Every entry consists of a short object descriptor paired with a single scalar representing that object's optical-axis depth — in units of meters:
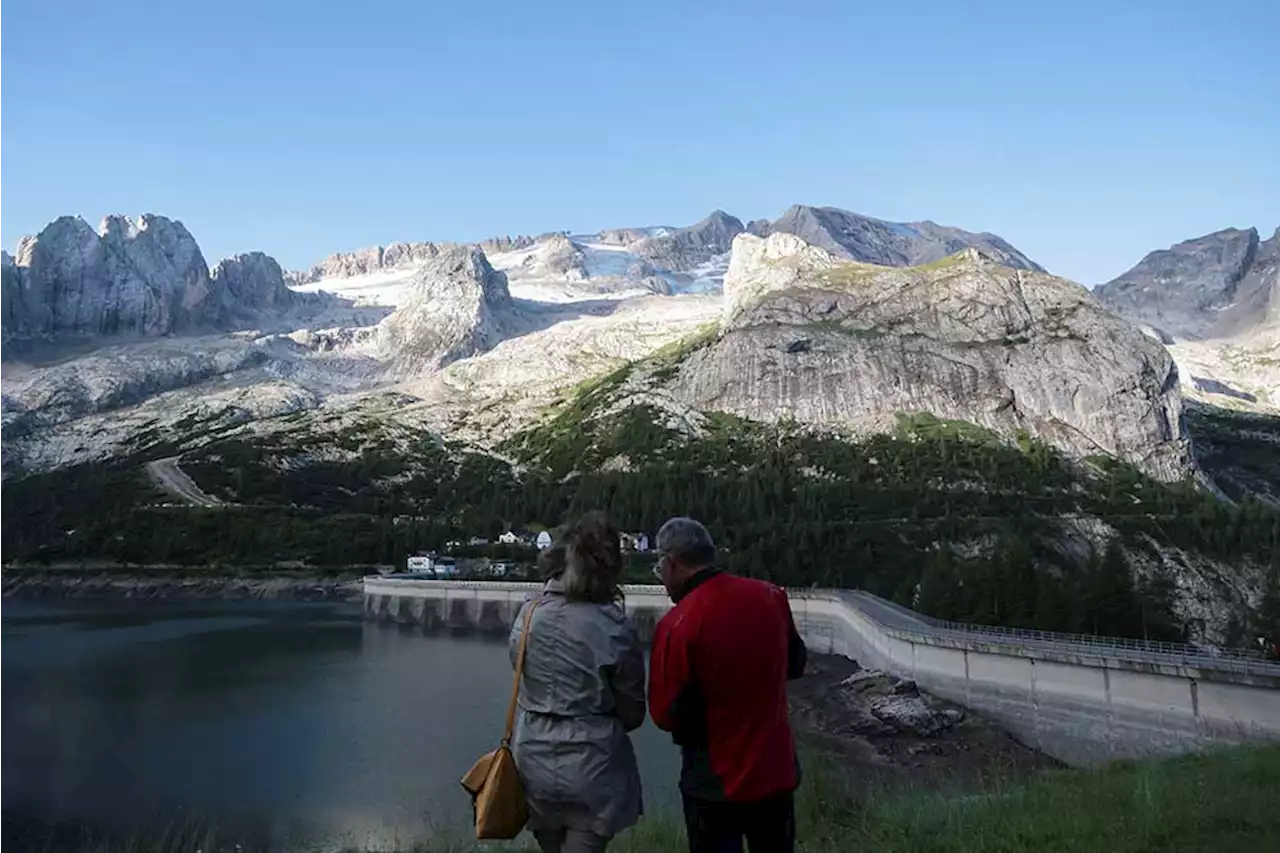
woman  6.42
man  6.07
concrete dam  34.84
